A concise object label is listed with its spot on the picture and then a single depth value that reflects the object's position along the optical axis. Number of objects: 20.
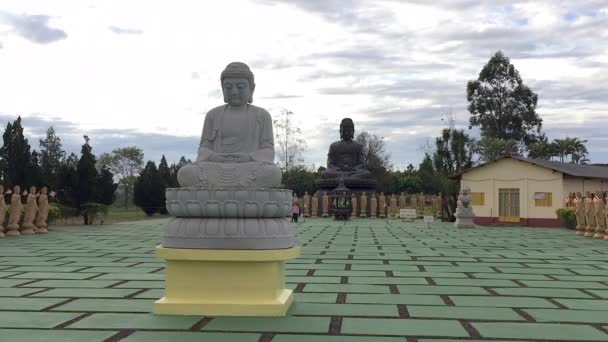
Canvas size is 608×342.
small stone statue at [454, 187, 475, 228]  20.53
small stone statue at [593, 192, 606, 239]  15.70
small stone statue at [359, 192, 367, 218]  28.81
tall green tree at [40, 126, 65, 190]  45.34
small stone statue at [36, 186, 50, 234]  16.86
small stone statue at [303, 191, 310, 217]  29.53
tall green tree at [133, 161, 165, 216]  30.47
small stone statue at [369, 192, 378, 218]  28.60
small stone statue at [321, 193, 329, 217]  29.16
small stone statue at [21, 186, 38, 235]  16.31
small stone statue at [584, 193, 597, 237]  16.25
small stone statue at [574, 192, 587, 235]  17.20
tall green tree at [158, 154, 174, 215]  31.16
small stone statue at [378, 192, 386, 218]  28.97
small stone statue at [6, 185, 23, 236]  15.69
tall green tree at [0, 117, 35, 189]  20.33
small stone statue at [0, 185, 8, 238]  15.30
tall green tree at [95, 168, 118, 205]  22.73
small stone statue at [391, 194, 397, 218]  28.59
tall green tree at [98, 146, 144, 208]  51.95
